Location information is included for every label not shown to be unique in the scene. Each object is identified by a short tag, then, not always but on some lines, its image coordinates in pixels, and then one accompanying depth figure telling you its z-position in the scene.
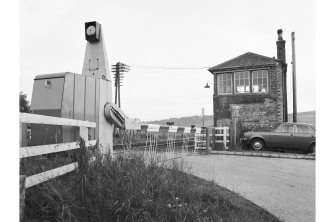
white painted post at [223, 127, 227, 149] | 13.90
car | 13.77
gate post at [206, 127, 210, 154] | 11.86
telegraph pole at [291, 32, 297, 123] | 18.19
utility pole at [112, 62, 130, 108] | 35.06
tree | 26.37
